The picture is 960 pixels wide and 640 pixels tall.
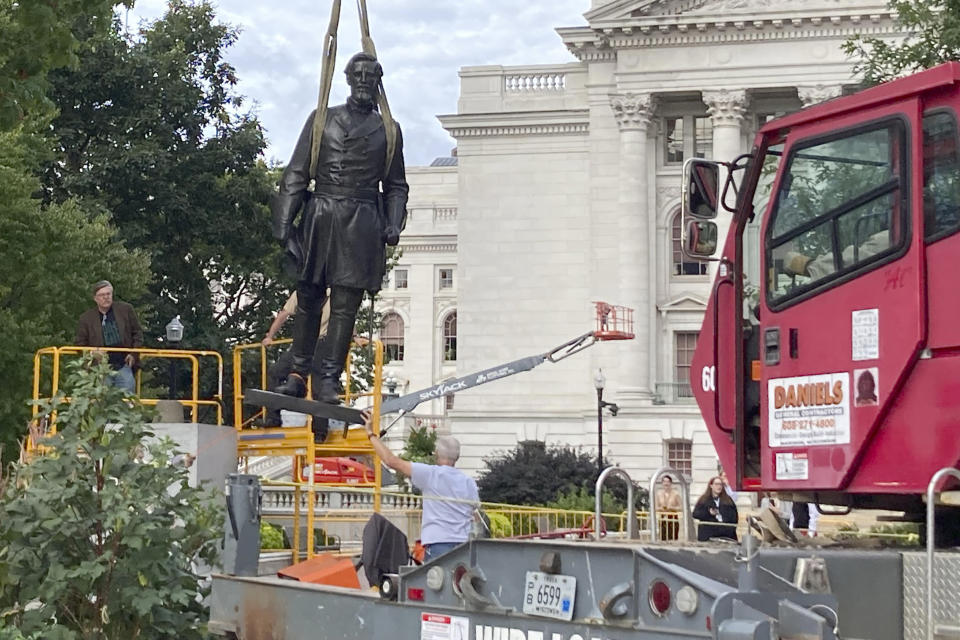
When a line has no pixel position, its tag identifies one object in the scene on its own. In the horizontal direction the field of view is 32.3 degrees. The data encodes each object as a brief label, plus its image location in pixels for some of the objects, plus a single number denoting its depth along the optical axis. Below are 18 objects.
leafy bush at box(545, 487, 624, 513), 38.25
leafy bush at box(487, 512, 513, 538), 22.48
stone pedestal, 13.92
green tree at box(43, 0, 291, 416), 43.59
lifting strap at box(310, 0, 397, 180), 13.77
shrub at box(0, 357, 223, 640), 10.12
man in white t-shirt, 10.80
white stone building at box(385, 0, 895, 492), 68.88
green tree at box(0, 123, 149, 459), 27.89
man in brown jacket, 15.70
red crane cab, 8.09
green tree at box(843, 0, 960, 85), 23.16
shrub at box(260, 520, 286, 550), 13.80
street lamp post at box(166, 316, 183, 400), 30.09
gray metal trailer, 6.87
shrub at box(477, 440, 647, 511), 55.56
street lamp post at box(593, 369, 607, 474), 47.70
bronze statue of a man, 13.75
